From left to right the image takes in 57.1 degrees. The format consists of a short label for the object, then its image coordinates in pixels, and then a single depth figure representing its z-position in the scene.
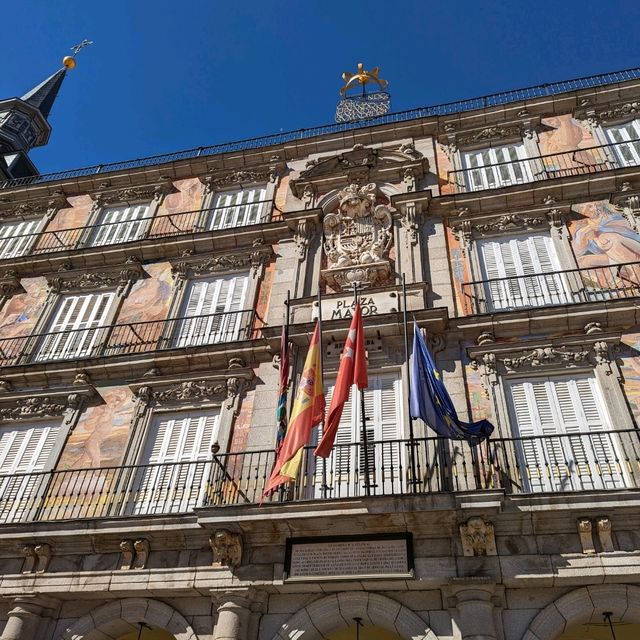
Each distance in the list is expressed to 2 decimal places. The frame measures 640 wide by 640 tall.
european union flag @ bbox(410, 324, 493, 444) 9.34
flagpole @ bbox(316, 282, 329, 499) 9.64
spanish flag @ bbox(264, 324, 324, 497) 9.26
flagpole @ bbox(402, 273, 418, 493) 9.25
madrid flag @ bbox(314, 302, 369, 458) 9.13
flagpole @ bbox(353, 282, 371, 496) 9.11
